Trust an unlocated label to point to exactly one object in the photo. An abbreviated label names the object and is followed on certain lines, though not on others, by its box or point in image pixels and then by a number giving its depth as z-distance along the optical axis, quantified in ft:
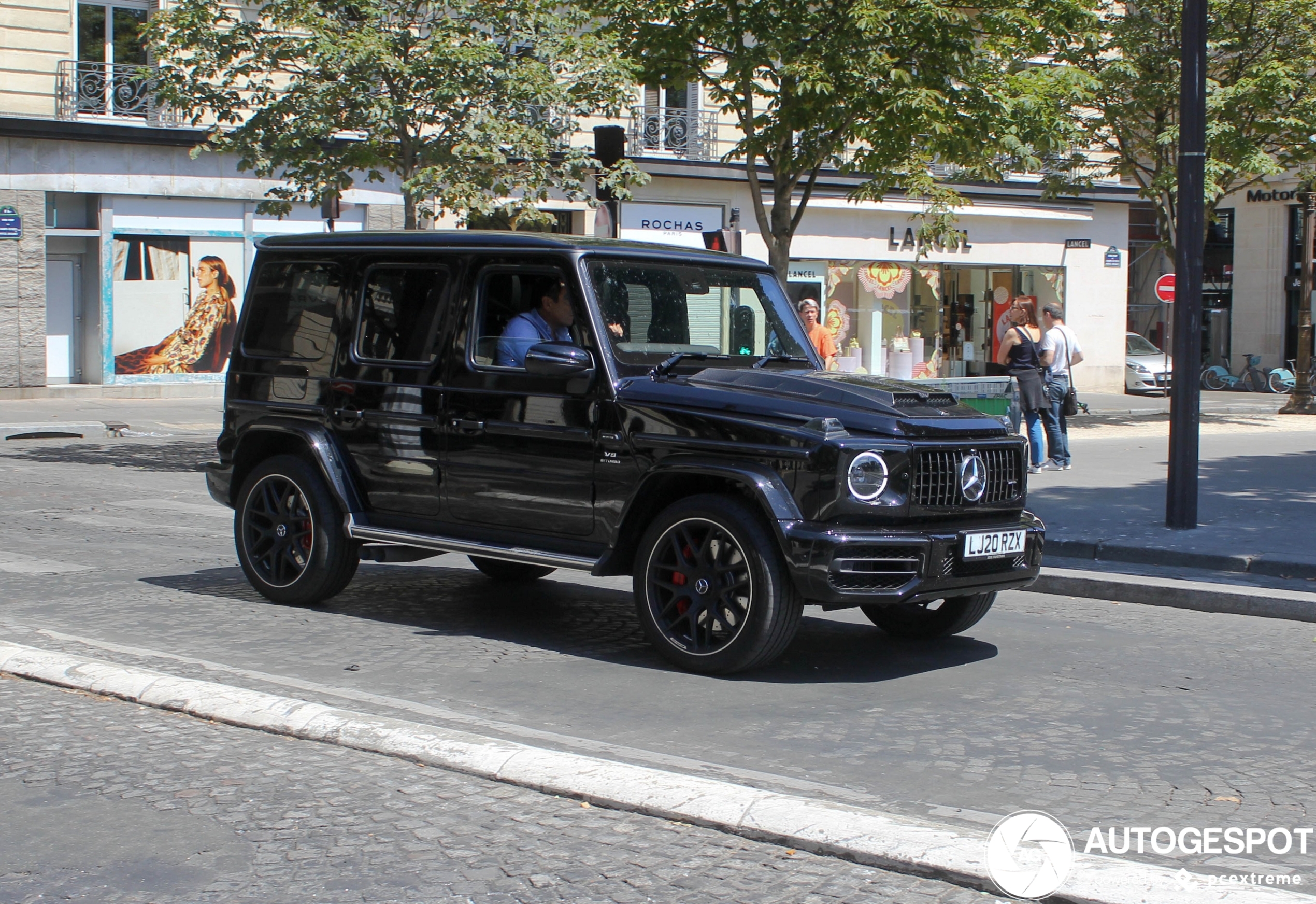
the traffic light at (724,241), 46.32
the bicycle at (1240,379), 131.44
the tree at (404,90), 52.70
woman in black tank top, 49.55
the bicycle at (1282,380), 123.54
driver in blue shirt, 22.48
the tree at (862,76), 55.11
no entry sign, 90.45
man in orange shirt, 47.62
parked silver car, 114.62
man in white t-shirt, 49.24
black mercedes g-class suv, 19.60
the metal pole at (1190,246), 33.17
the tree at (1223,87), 72.54
